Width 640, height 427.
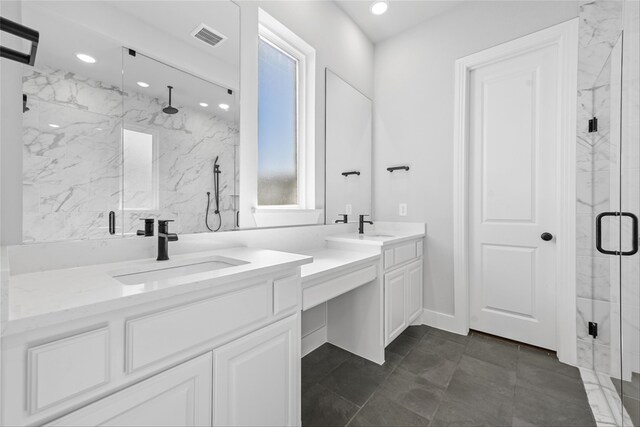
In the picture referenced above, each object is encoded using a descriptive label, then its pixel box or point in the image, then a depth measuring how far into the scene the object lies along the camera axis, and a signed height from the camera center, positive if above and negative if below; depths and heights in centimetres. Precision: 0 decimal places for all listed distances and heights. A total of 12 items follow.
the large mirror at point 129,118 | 96 +41
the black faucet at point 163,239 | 115 -11
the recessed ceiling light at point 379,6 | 217 +170
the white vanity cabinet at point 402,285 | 192 -56
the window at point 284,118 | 183 +71
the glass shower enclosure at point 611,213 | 118 +1
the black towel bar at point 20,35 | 48 +33
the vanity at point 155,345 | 57 -35
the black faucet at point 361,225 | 243 -10
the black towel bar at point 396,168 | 262 +45
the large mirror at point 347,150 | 230 +60
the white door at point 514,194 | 206 +17
